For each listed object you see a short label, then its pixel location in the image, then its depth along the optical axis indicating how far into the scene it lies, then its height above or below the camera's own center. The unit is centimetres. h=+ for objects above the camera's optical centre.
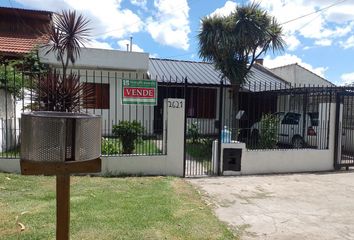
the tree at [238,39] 1316 +273
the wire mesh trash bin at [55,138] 259 -21
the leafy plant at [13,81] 890 +69
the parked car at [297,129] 1127 -53
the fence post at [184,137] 855 -62
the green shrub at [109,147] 877 -93
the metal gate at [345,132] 1022 -57
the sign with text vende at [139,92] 872 +46
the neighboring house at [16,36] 955 +330
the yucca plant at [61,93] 859 +39
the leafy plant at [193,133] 1273 -77
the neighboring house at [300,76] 2161 +229
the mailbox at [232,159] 911 -120
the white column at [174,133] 848 -52
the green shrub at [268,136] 1035 -67
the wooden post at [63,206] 275 -75
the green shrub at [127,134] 898 -62
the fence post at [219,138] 879 -65
